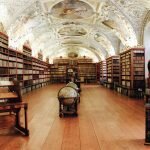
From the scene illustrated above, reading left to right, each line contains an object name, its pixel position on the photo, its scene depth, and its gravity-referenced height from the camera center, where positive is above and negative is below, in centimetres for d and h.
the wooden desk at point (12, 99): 419 -73
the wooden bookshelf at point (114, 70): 1748 +22
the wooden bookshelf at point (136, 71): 1111 +6
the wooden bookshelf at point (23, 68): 1000 +39
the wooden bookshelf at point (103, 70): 2240 +29
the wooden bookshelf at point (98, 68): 2786 +62
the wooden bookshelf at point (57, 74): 2769 -27
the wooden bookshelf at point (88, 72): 2814 +4
